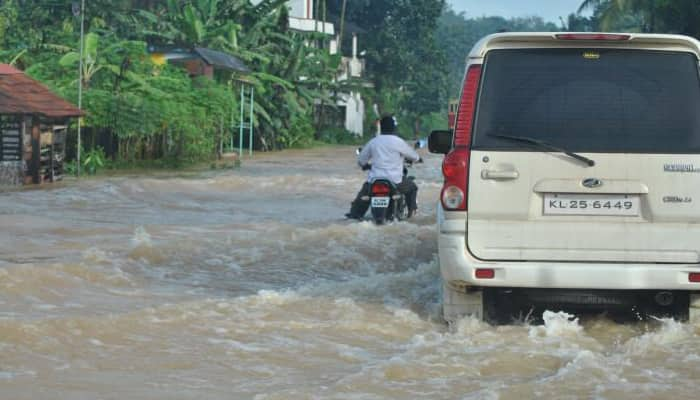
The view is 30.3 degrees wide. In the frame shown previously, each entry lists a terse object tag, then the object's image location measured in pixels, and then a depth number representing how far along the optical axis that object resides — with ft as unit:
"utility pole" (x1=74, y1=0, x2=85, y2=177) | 81.71
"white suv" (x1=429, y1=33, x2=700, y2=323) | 25.02
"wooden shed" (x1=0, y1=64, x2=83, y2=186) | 71.77
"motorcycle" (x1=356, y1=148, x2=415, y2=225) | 46.88
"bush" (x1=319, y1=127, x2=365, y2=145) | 178.29
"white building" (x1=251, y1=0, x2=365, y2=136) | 198.29
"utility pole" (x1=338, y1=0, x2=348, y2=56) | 200.53
